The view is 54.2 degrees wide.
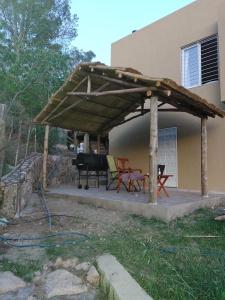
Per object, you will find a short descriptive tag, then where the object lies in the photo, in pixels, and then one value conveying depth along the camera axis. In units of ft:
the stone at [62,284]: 7.48
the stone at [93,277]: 8.02
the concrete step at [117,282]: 6.56
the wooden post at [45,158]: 22.05
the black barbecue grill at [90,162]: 22.52
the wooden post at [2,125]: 19.00
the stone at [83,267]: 8.70
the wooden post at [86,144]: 29.51
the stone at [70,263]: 8.94
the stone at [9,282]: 7.54
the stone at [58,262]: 9.03
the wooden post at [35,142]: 33.03
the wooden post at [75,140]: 39.23
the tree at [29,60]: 28.02
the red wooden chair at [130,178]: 18.55
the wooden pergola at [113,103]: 14.82
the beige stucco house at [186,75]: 20.34
